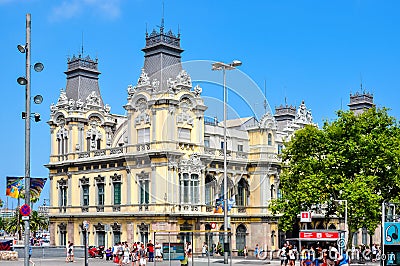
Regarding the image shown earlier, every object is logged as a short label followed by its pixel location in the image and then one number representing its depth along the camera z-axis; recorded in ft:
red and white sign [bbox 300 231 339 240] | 137.08
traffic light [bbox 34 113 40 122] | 94.83
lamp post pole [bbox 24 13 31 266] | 94.02
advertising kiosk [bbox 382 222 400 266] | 123.75
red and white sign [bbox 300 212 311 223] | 130.94
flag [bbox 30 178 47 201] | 103.30
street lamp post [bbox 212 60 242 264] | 158.29
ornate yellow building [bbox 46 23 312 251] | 213.87
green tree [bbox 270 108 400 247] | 181.16
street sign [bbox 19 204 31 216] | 92.39
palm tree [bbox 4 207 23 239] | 364.13
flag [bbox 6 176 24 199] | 121.49
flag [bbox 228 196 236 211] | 188.44
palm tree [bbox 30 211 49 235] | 360.07
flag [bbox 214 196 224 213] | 202.80
